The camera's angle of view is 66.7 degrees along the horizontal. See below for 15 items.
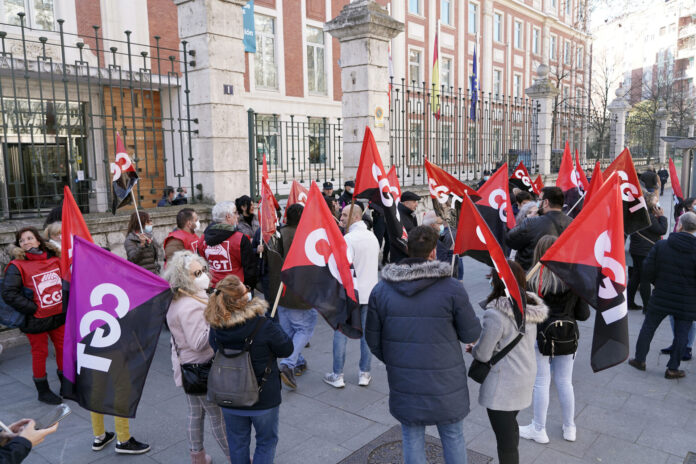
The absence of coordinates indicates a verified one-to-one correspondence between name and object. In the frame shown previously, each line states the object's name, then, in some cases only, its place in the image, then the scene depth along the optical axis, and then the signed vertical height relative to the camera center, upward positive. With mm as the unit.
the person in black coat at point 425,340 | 3148 -1071
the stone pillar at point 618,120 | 19172 +1405
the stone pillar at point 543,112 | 15016 +1385
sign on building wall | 19156 +4921
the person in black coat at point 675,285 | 5312 -1292
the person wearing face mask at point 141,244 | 6253 -917
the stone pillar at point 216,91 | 7883 +1132
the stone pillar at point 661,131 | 25981 +1376
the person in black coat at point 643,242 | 7598 -1205
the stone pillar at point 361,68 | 9805 +1809
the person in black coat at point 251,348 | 3207 -1151
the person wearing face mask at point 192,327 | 3574 -1080
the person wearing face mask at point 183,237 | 5715 -766
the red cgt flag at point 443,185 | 6602 -295
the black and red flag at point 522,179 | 9469 -335
